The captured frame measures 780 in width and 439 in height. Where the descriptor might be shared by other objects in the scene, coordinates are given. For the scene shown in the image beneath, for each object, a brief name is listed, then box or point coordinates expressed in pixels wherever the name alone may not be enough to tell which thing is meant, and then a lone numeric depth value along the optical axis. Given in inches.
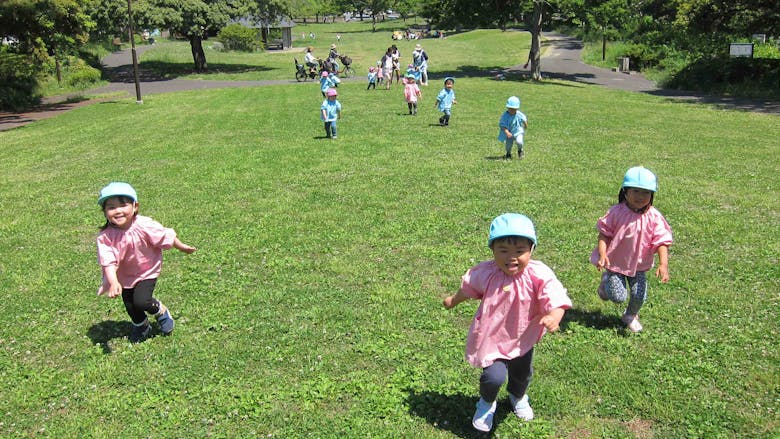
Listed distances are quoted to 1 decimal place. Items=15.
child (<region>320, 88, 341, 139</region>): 636.4
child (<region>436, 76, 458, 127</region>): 720.3
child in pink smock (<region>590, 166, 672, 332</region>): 216.8
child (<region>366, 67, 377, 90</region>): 1242.2
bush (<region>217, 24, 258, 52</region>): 2620.6
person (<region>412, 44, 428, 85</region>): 1272.1
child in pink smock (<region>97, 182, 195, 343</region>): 215.6
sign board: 1203.2
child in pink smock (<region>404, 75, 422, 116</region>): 813.9
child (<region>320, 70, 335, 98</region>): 1004.3
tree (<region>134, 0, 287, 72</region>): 1571.1
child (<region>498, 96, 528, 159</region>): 508.7
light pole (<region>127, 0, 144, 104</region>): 1071.0
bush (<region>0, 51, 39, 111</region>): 1193.4
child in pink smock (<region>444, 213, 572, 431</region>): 157.0
